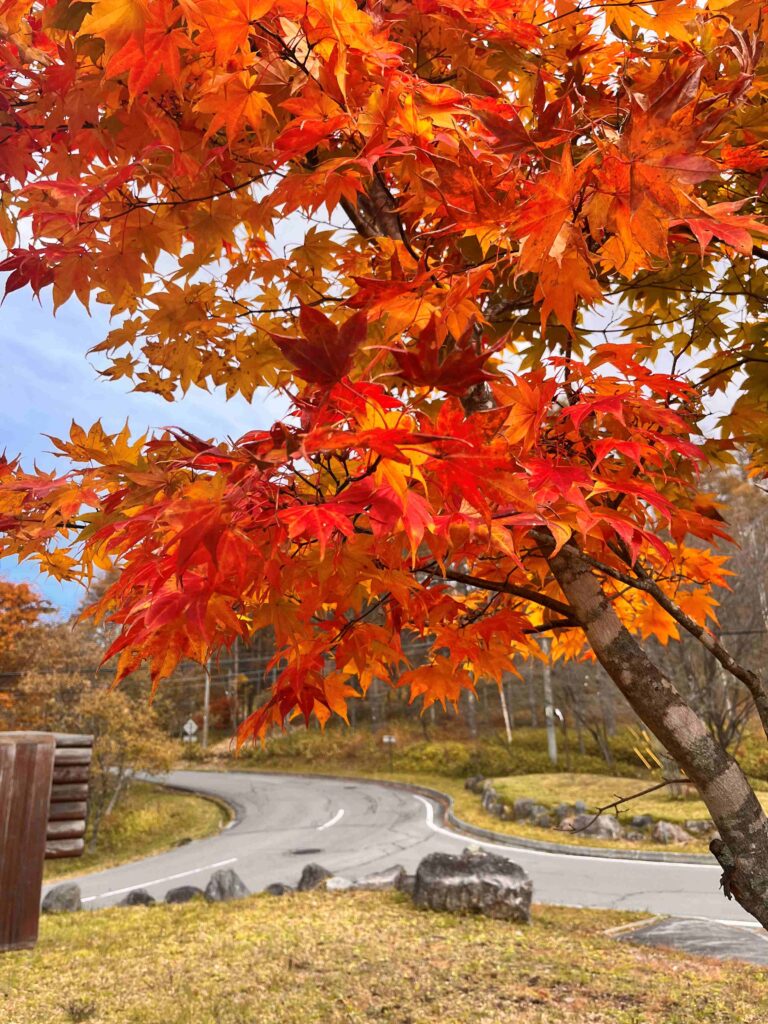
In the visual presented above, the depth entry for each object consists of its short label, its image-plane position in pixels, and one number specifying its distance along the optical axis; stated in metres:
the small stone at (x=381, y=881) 6.98
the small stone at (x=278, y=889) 7.45
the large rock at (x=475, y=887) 5.90
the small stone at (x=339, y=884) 7.11
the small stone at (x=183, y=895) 7.95
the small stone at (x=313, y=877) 7.72
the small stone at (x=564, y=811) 12.53
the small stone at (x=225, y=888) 7.72
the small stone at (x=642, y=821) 11.62
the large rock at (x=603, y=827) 11.46
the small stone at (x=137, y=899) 8.22
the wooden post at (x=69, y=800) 3.02
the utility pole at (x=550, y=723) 18.42
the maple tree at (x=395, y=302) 1.07
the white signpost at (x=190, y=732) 29.79
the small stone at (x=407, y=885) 6.61
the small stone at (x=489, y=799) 14.45
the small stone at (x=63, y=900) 8.13
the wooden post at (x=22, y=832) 2.70
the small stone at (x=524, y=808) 13.16
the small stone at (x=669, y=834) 10.98
